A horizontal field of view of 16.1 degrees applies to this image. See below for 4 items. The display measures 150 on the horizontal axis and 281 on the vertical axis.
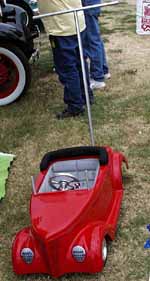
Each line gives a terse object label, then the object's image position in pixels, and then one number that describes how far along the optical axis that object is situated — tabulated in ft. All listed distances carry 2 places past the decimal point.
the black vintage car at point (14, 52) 13.70
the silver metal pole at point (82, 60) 9.93
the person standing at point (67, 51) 12.00
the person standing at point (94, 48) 14.16
